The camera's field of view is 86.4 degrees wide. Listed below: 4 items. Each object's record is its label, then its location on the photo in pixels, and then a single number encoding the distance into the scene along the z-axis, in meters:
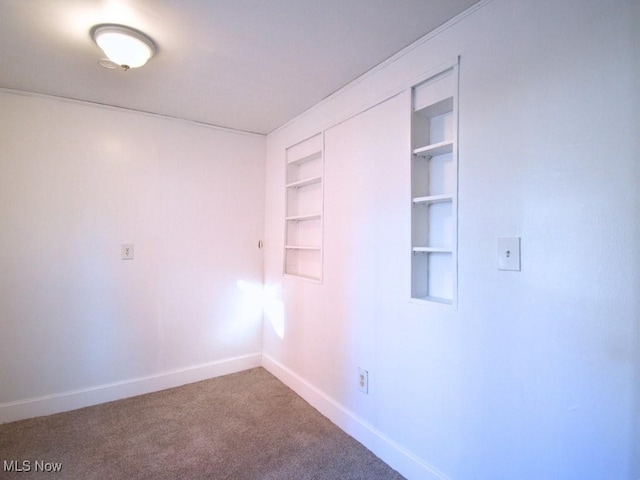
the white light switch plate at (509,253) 1.33
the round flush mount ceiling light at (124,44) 1.65
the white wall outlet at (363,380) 2.07
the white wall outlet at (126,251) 2.69
